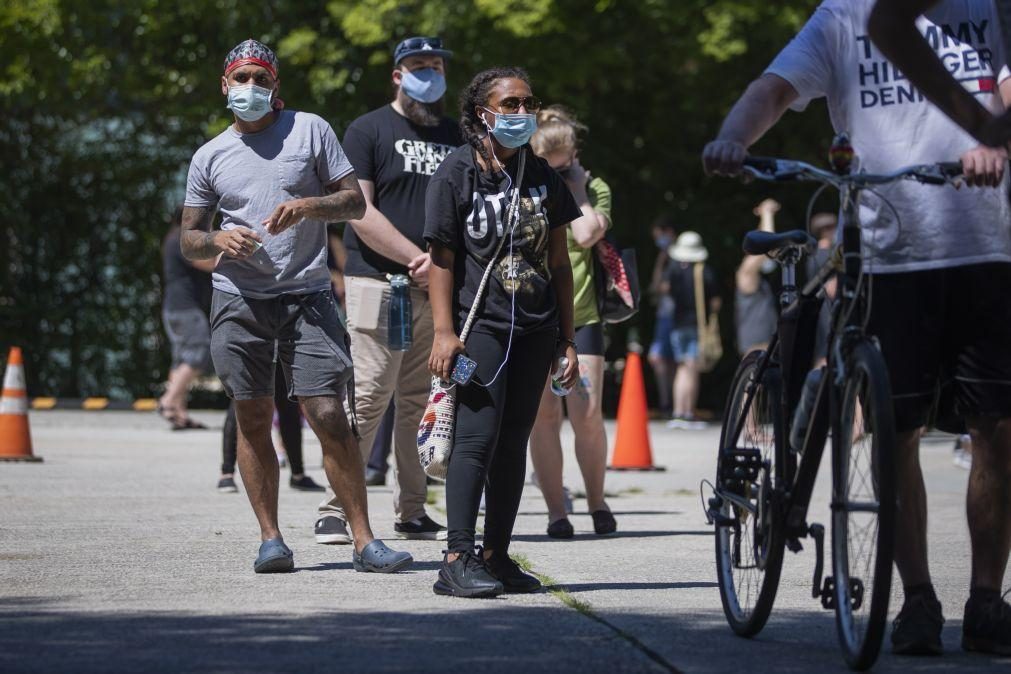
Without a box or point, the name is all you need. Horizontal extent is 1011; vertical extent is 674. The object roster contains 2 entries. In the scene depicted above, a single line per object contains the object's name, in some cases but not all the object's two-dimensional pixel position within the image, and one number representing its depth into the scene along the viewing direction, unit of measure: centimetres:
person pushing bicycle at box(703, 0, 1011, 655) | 919
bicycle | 827
